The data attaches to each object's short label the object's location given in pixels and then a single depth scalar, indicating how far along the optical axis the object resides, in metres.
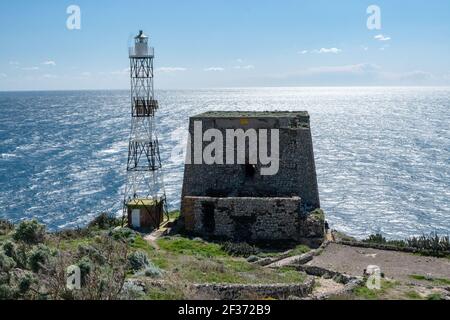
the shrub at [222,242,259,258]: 27.83
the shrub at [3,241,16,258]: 18.45
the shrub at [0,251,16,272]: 16.98
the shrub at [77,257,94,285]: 16.15
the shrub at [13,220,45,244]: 21.95
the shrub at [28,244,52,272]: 17.59
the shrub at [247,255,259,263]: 26.50
